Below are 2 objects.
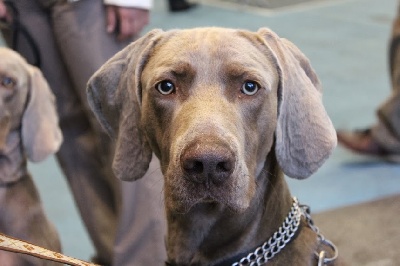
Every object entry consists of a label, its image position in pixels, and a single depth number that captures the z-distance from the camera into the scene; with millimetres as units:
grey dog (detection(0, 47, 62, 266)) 2328
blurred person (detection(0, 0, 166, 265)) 2520
